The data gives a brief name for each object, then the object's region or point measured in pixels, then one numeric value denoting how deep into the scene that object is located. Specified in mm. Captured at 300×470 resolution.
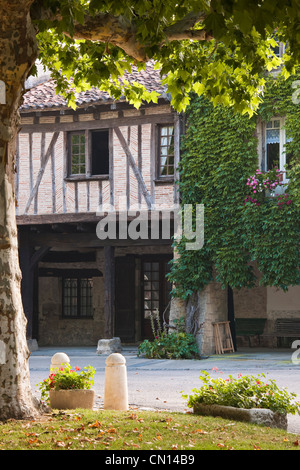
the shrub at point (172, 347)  29109
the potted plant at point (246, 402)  12638
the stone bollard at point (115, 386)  14846
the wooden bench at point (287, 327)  34498
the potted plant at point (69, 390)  14235
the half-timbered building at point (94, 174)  31554
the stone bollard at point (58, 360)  15471
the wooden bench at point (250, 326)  35526
